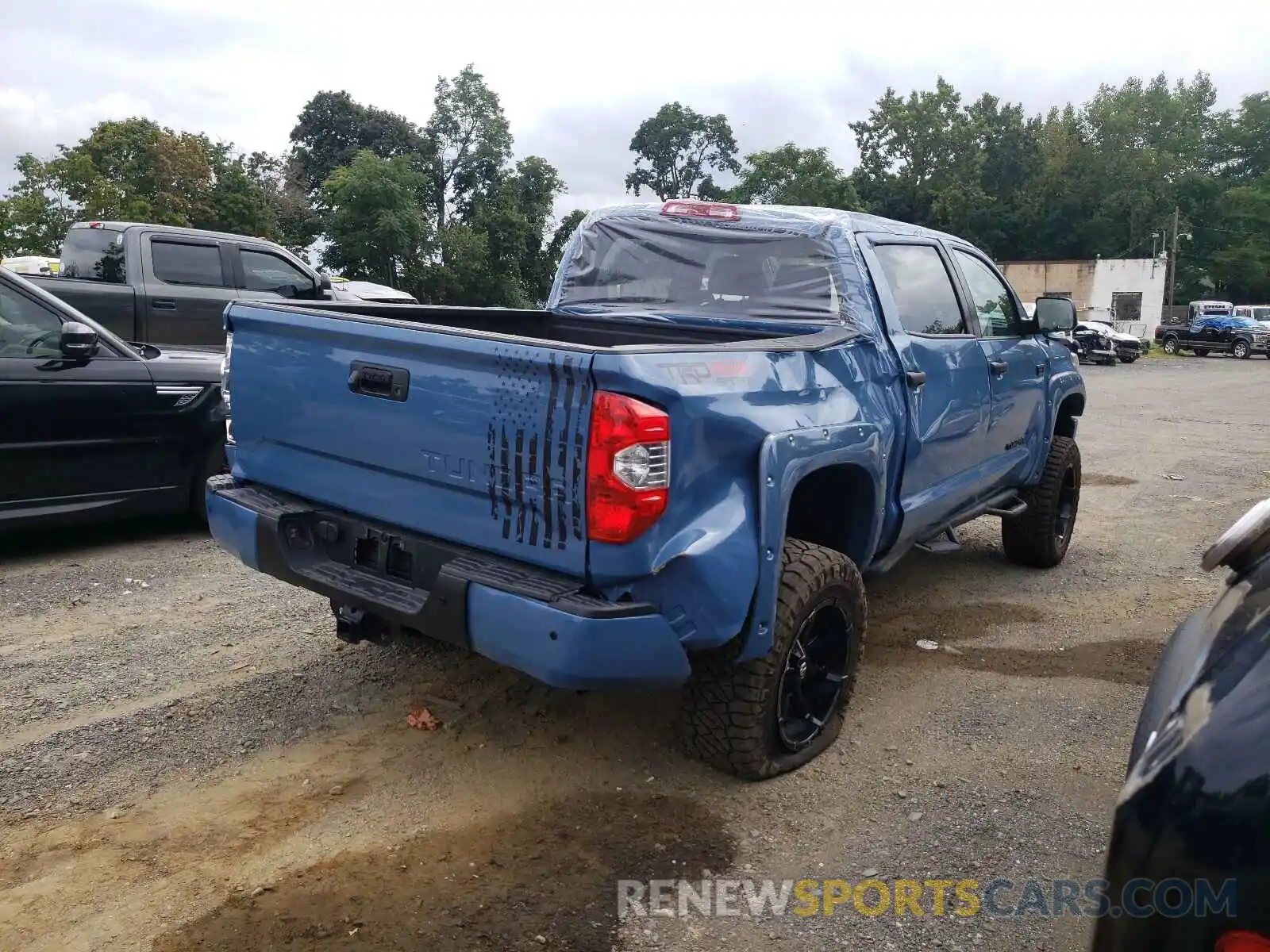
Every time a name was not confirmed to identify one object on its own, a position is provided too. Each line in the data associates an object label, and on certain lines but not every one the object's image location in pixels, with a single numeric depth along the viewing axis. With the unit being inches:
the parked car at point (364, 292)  504.9
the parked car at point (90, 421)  207.0
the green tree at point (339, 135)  1707.7
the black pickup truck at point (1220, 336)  1343.5
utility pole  2293.3
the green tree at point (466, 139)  1534.2
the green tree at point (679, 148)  3221.0
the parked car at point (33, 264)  536.2
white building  1990.7
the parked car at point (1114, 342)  1138.0
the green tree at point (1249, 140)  2896.2
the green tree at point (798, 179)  2322.8
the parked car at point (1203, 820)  52.4
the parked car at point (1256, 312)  1434.5
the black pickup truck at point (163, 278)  349.4
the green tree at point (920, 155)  2837.1
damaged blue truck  107.4
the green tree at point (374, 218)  1191.6
